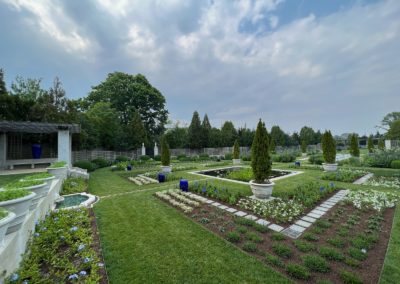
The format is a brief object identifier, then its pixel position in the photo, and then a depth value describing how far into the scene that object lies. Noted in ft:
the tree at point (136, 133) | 65.26
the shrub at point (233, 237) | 10.48
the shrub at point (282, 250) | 9.11
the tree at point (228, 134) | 94.25
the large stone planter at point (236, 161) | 54.14
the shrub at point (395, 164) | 34.42
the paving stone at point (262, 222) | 12.89
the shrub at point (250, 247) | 9.57
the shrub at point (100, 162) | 47.08
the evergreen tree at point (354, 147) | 46.30
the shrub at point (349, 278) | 7.14
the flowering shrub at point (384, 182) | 23.38
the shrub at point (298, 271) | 7.53
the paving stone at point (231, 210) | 15.33
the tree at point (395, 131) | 91.45
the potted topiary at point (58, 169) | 19.70
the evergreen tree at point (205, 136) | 86.51
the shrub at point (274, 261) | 8.31
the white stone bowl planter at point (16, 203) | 6.14
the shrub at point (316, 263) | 8.00
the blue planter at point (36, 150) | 37.32
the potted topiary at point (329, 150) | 32.89
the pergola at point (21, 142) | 27.71
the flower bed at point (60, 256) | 6.96
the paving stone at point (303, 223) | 12.71
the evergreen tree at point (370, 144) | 71.95
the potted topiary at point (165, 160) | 36.22
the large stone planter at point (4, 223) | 5.01
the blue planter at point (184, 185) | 21.89
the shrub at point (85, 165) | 38.04
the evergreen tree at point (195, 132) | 84.99
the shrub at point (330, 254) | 8.71
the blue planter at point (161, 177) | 28.48
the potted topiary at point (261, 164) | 18.02
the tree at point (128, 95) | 88.84
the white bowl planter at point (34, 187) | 8.58
